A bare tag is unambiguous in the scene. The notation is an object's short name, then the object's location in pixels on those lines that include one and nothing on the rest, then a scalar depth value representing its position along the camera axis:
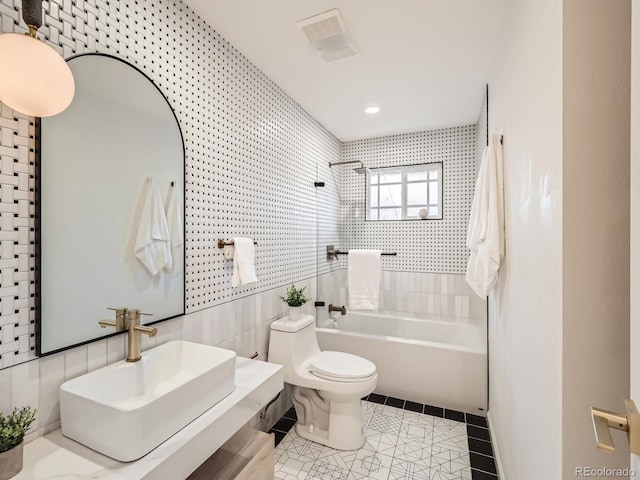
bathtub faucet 3.14
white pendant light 0.89
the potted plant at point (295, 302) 2.31
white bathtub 2.49
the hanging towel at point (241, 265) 1.84
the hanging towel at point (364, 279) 2.99
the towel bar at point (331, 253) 3.32
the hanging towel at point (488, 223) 1.62
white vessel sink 0.90
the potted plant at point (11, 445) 0.78
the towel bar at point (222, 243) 1.82
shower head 3.36
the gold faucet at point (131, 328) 1.25
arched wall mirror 1.07
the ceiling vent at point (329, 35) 1.65
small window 3.54
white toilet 2.06
